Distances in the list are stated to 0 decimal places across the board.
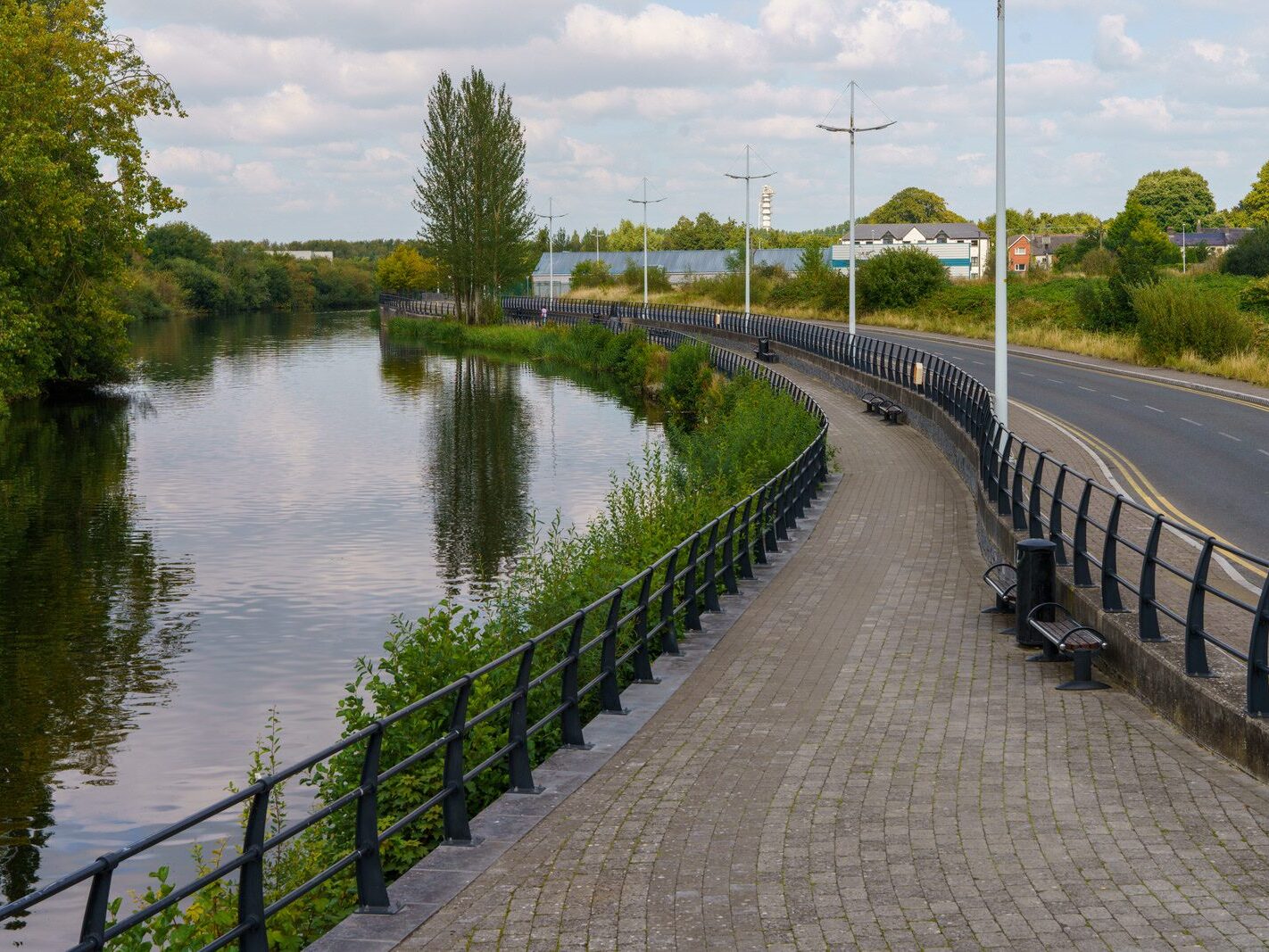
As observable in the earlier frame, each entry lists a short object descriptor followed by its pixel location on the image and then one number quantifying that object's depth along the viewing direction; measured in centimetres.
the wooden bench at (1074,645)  1195
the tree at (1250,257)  8075
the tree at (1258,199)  14250
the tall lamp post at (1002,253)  2322
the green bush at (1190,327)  4606
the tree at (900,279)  8144
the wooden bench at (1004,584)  1490
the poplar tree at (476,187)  9688
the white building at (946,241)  16250
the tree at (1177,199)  17600
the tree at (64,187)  4509
